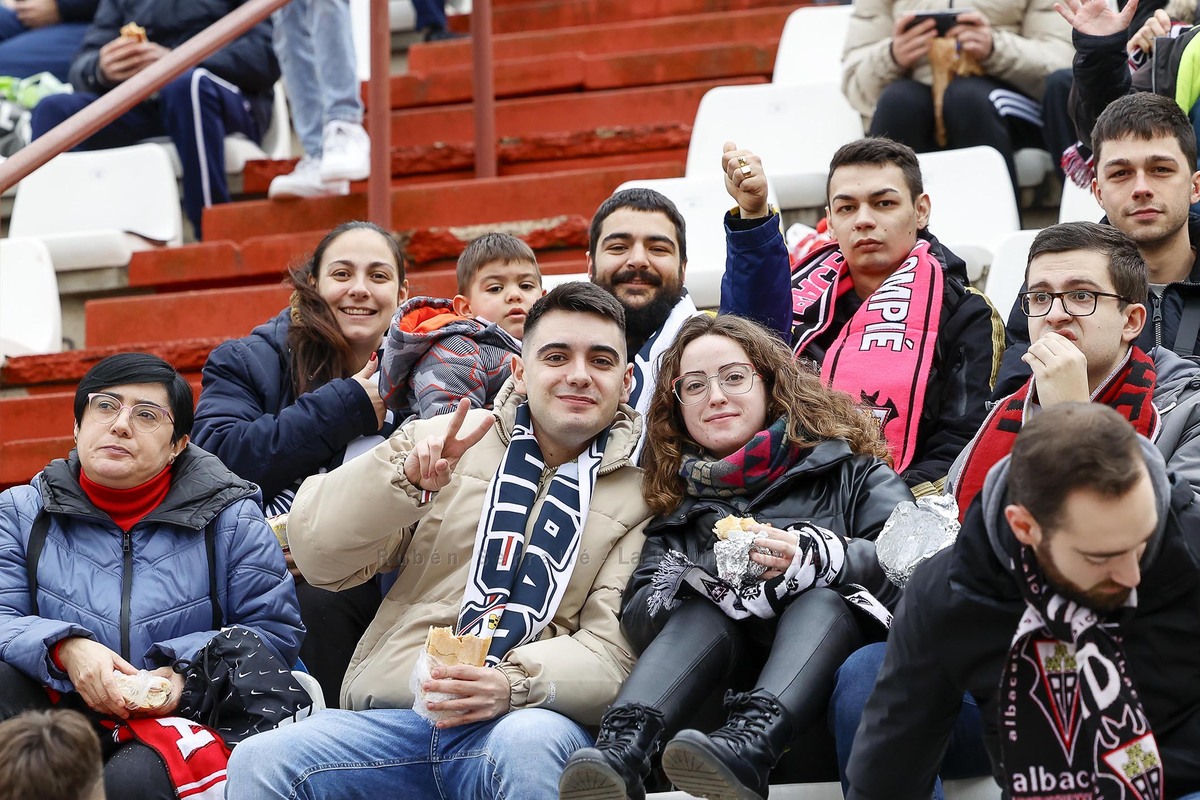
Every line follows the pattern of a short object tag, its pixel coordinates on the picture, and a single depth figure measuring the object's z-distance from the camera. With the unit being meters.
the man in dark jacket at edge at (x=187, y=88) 10.66
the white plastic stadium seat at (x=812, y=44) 11.30
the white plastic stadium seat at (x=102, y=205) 10.19
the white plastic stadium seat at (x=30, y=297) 9.52
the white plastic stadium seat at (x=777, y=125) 10.12
